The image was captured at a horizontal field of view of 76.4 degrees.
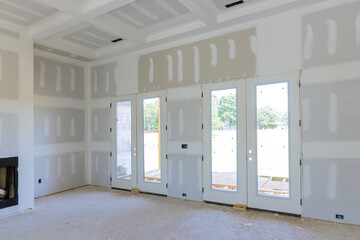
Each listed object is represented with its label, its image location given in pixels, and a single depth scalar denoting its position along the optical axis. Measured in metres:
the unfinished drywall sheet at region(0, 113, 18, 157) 4.10
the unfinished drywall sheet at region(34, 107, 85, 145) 5.39
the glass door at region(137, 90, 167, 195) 5.16
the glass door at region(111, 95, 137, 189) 5.63
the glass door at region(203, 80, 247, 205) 4.24
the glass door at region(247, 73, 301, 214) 3.80
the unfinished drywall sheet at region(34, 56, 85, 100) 5.41
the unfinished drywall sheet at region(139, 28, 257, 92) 4.23
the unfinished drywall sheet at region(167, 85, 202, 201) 4.71
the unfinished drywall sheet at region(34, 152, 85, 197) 5.35
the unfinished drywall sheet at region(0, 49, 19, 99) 4.14
